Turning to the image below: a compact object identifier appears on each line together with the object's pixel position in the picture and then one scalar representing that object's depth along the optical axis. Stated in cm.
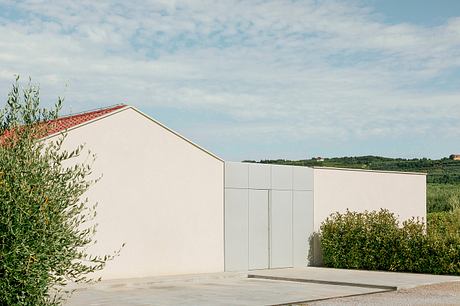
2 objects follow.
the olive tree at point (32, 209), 952
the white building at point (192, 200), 1945
